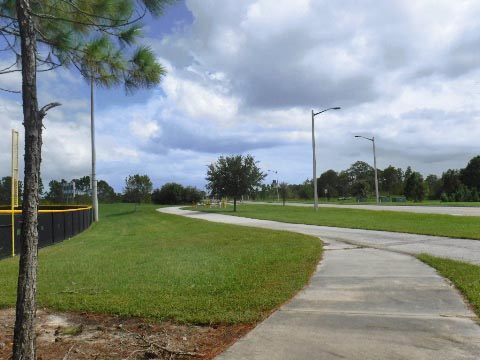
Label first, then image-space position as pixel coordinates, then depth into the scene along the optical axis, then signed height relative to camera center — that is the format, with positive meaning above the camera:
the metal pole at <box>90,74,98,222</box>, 32.12 +2.16
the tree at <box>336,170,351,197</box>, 109.39 +3.41
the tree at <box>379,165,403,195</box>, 99.06 +4.17
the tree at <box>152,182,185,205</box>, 78.75 +1.69
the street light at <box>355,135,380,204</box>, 51.81 +4.34
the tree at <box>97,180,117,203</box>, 89.22 +2.49
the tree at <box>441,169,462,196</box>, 74.79 +2.53
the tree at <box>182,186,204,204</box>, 79.25 +1.43
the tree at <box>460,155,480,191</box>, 73.12 +3.54
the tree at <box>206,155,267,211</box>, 41.56 +2.33
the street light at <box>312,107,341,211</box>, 34.41 +2.59
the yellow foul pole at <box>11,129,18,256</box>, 13.01 +1.16
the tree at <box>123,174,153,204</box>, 81.12 +2.78
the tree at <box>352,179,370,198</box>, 89.49 +2.07
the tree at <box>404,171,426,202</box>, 69.81 +1.63
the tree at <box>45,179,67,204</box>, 58.26 +1.92
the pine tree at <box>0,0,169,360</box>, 3.71 +1.67
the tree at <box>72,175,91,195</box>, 60.47 +3.05
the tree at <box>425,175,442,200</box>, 80.06 +1.65
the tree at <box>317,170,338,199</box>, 108.44 +4.42
